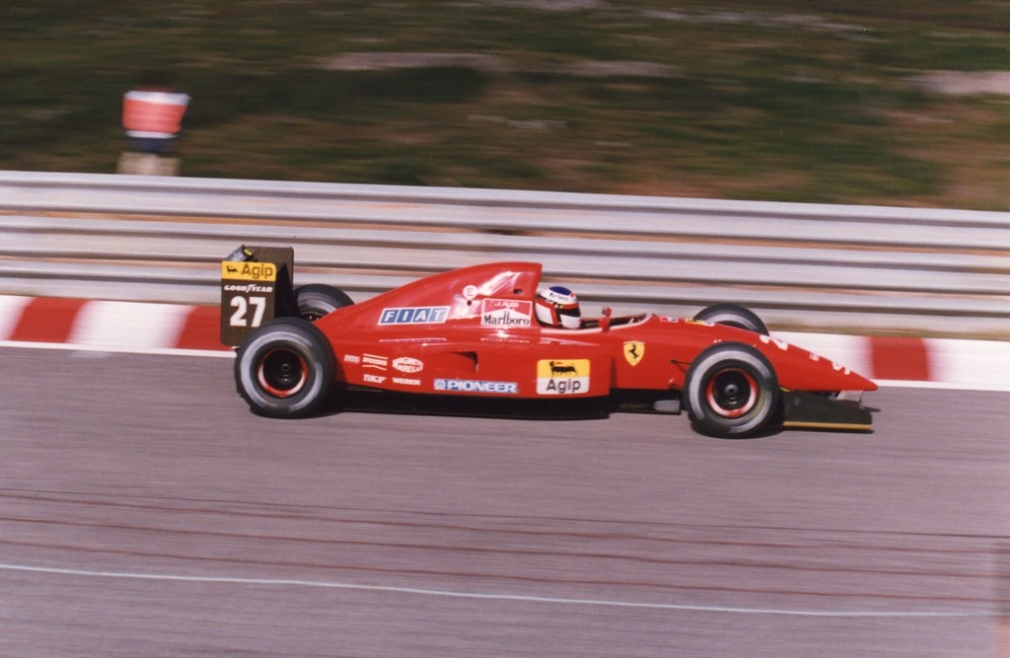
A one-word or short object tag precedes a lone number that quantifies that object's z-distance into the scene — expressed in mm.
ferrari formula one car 13687
